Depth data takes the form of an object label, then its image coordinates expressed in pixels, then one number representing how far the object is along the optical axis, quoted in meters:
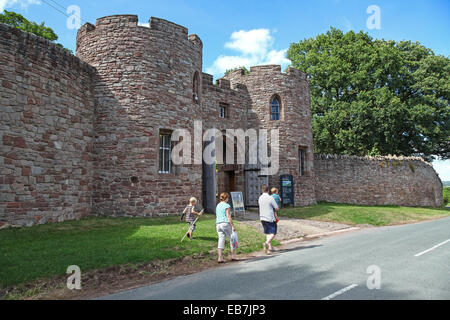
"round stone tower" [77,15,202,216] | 12.98
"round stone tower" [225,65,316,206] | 19.73
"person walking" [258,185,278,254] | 8.74
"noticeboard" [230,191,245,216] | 14.59
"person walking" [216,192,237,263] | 7.71
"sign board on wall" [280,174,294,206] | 19.06
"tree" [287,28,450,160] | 27.33
